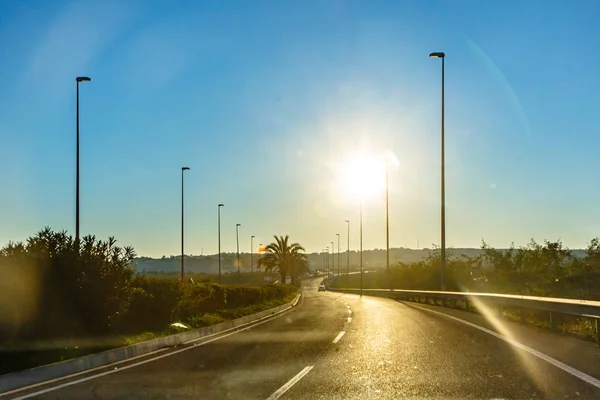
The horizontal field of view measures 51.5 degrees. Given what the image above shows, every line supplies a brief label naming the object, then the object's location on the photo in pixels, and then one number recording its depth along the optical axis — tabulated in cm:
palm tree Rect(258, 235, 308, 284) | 7200
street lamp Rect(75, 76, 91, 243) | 2305
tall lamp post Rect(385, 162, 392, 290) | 5604
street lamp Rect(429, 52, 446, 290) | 3369
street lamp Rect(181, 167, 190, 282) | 4289
